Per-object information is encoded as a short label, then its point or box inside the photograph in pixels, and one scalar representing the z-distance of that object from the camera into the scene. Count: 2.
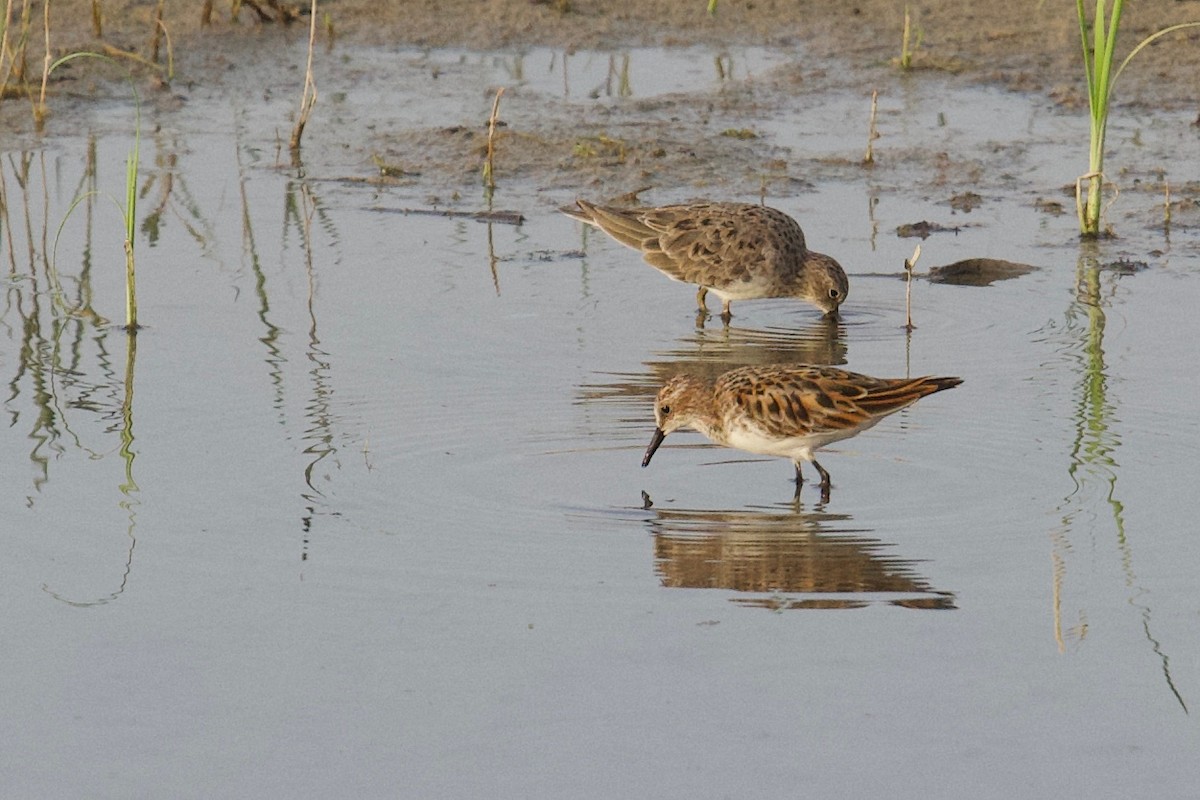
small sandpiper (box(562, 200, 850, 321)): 11.31
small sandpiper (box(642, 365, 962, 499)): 7.96
